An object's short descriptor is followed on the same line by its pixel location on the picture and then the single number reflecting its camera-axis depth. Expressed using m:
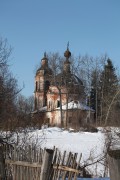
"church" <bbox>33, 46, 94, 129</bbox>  52.03
